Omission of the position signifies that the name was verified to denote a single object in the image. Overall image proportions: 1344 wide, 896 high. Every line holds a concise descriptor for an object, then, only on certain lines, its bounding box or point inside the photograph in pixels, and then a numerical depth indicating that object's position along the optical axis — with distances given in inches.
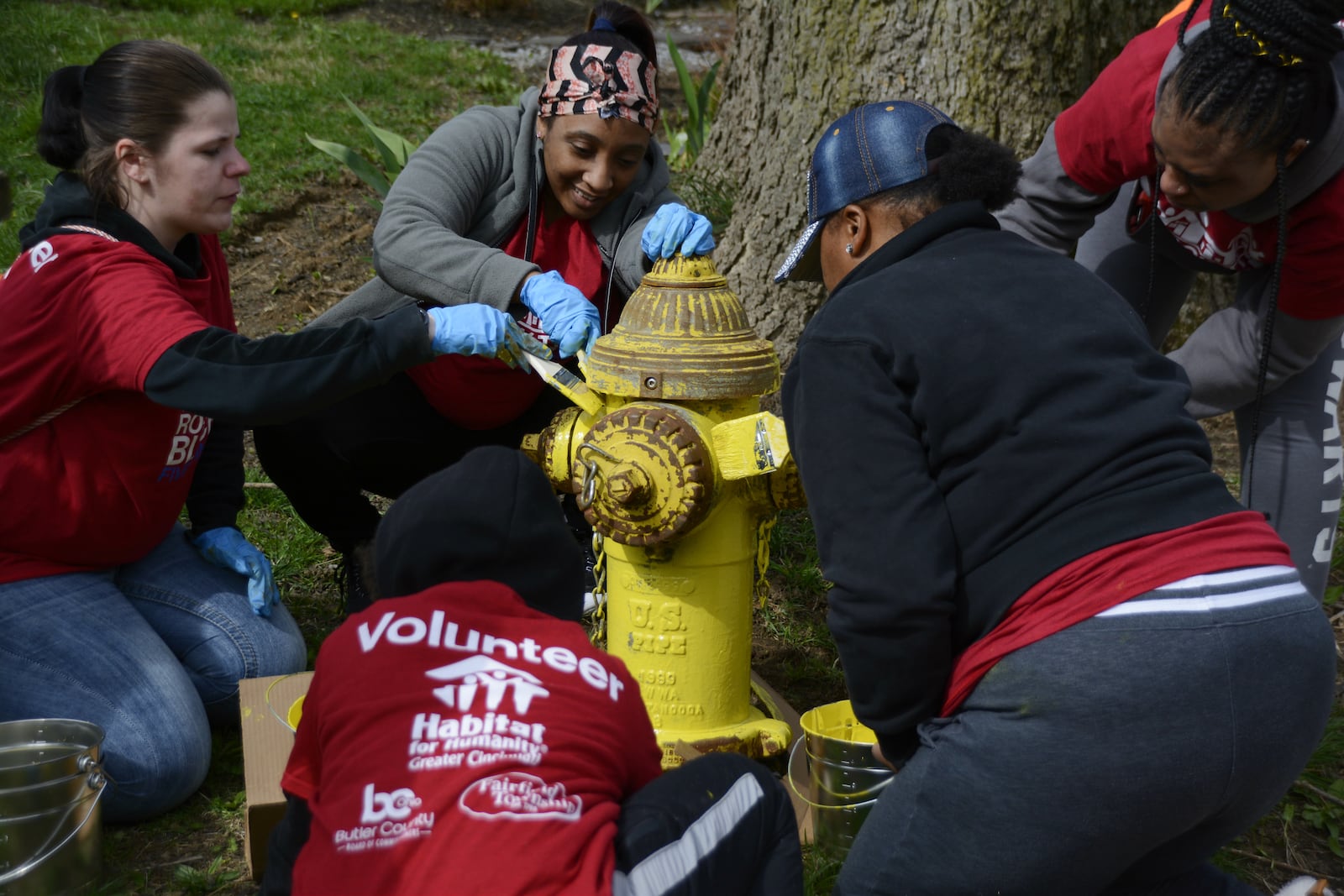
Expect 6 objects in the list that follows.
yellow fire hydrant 87.1
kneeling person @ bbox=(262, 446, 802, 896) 53.9
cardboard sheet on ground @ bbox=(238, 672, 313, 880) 87.6
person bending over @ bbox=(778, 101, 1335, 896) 62.6
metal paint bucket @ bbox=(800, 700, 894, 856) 86.0
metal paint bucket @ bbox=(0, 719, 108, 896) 82.0
